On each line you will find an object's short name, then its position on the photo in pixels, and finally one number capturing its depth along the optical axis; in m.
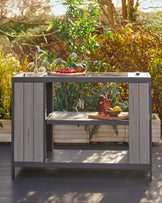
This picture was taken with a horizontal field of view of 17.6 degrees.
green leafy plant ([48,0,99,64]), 6.63
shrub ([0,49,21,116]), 6.85
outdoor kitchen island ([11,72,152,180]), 4.75
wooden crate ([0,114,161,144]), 6.54
